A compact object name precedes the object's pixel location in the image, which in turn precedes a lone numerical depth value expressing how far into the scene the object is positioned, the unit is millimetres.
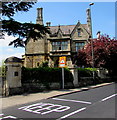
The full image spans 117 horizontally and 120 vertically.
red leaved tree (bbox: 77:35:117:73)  19984
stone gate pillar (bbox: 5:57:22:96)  9758
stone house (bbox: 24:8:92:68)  27812
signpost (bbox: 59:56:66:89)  12141
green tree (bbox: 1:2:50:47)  10750
